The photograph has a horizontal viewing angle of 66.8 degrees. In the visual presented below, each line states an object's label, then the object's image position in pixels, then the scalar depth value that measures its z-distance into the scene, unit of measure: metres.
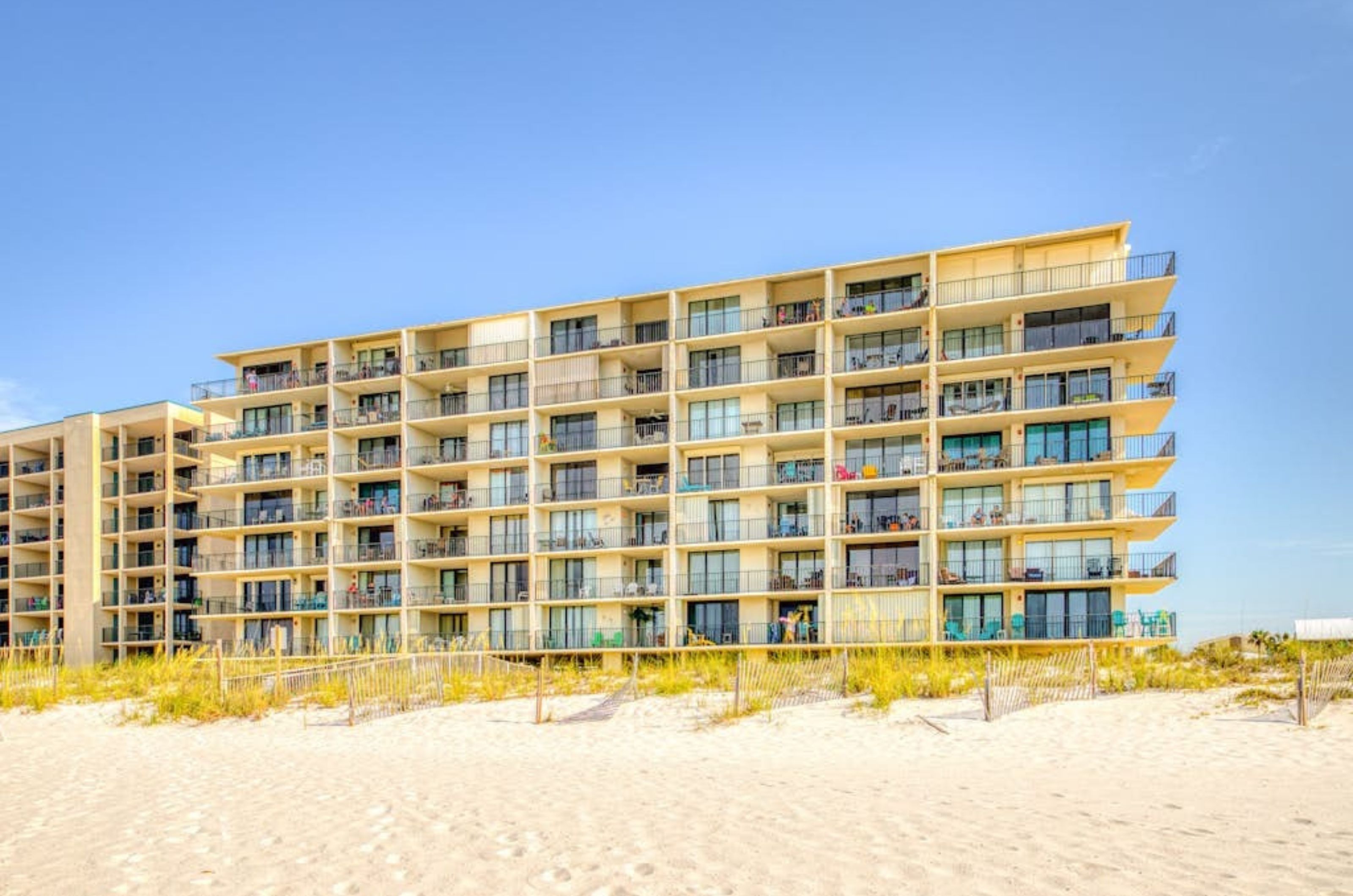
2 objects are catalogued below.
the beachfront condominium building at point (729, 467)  39.53
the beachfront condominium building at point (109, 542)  59.12
